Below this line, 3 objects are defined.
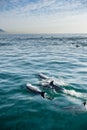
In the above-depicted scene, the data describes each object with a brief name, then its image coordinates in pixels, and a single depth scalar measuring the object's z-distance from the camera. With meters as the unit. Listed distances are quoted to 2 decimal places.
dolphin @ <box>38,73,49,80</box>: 8.70
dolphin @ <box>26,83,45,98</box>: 6.53
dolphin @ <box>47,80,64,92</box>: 7.16
